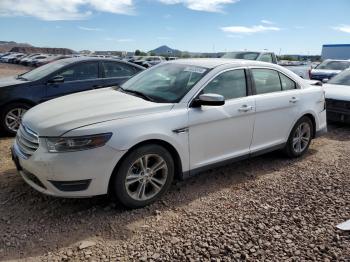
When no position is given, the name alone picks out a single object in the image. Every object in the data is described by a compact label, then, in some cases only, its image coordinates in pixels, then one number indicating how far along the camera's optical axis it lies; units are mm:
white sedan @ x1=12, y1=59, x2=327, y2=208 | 3453
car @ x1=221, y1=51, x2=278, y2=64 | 12867
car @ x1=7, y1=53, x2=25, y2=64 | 49144
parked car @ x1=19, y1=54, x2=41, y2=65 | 42381
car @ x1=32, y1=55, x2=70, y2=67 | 36550
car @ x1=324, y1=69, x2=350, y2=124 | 7723
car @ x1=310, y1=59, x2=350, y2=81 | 14802
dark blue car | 6688
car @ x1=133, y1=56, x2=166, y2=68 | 36122
